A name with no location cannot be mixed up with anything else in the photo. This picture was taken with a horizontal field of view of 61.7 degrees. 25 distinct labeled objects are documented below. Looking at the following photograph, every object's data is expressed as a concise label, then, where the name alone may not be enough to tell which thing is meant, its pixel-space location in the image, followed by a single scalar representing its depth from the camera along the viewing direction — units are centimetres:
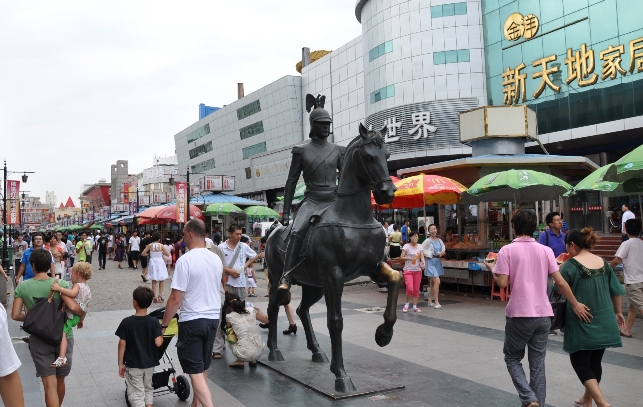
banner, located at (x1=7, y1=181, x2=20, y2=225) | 3200
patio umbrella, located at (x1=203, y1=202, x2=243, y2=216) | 2532
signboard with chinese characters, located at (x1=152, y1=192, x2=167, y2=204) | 5088
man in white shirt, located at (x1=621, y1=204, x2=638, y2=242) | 1581
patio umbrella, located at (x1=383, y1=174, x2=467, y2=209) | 1344
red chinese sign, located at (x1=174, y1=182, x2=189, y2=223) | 2362
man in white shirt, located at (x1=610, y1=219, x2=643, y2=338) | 852
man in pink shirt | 478
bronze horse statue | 573
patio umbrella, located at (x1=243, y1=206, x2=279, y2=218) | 2662
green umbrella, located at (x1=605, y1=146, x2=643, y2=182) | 830
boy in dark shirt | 498
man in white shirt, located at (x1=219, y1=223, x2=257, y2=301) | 812
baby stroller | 570
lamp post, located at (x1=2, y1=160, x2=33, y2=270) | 1822
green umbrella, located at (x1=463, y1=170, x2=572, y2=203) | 1226
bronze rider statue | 673
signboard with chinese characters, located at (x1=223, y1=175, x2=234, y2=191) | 4319
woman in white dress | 1485
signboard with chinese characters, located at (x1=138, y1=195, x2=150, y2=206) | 5938
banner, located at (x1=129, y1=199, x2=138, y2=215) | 4831
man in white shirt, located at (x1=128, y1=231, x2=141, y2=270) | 2570
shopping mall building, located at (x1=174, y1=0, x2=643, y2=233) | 2775
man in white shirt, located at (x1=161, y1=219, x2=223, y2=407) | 477
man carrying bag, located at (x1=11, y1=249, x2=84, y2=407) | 488
